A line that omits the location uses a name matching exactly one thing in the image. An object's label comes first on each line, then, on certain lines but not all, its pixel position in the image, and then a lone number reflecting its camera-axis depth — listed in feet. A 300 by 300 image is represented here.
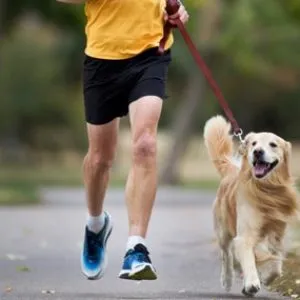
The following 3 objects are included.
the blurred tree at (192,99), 198.01
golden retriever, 48.86
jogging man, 46.57
